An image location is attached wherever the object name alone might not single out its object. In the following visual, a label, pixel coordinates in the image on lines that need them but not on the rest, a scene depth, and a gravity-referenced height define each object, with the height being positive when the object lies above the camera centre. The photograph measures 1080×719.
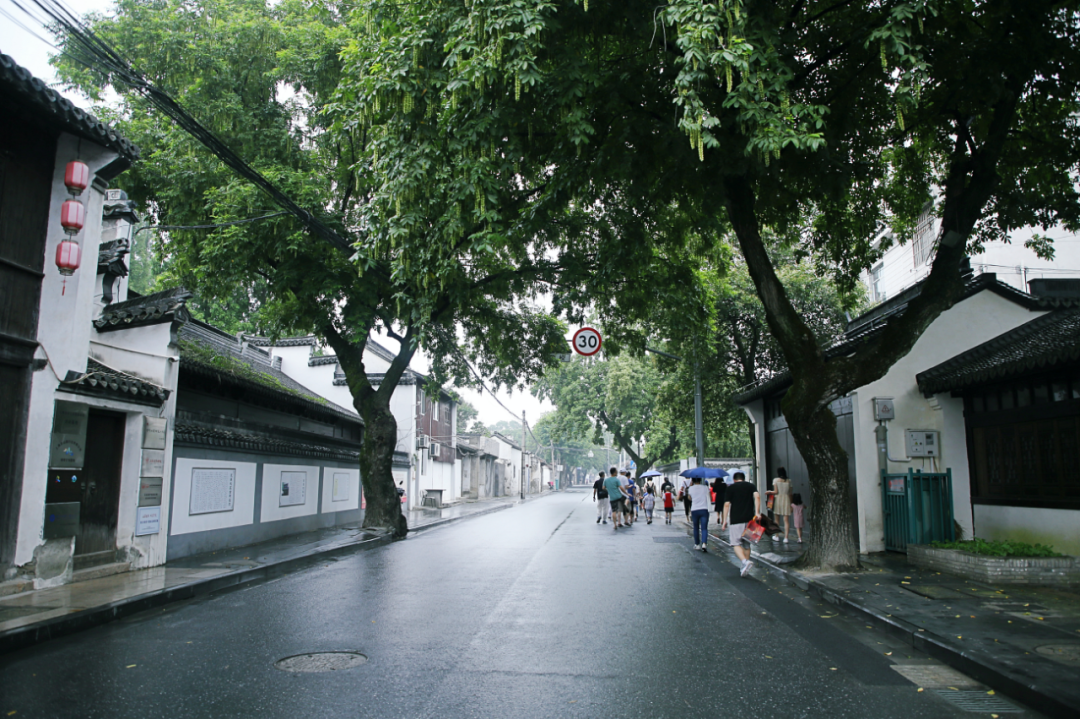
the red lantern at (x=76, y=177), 9.79 +3.78
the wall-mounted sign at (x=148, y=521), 12.02 -1.04
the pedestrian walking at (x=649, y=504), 25.28 -1.45
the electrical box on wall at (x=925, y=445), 13.52 +0.36
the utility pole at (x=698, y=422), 23.25 +1.30
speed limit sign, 20.02 +3.32
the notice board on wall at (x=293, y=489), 18.55 -0.76
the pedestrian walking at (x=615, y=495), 23.39 -1.05
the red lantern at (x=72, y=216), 9.71 +3.23
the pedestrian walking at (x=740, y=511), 11.76 -0.78
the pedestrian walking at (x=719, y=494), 21.72 -0.94
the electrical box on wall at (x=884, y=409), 13.77 +1.04
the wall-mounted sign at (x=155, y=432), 12.19 +0.45
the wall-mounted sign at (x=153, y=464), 12.24 -0.08
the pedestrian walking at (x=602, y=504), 25.75 -1.49
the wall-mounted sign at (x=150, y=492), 12.18 -0.55
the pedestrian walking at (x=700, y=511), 15.15 -1.03
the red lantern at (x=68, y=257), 9.65 +2.67
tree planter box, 9.83 -1.43
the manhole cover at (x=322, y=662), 5.98 -1.70
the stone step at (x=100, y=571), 10.58 -1.70
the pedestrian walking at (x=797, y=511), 17.27 -1.12
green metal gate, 12.77 -0.74
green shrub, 10.16 -1.19
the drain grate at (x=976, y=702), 5.14 -1.72
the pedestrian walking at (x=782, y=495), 16.97 -0.74
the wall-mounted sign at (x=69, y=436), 10.12 +0.32
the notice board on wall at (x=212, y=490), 14.25 -0.62
